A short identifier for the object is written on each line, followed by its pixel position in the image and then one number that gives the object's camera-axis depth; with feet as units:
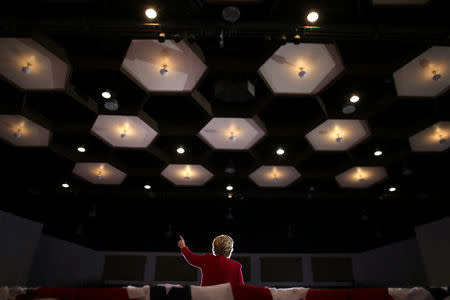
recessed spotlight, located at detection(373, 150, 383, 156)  22.32
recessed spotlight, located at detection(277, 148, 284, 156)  22.38
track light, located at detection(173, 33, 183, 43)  13.62
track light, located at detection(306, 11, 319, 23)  13.34
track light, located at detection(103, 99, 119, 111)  17.28
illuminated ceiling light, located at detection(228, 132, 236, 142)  20.71
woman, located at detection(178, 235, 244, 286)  11.85
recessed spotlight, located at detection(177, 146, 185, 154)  22.40
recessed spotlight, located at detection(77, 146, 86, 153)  22.54
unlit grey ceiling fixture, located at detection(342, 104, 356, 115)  17.53
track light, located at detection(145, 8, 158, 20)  13.30
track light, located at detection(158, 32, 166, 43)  13.56
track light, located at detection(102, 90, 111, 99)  17.11
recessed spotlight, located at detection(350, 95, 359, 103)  17.22
